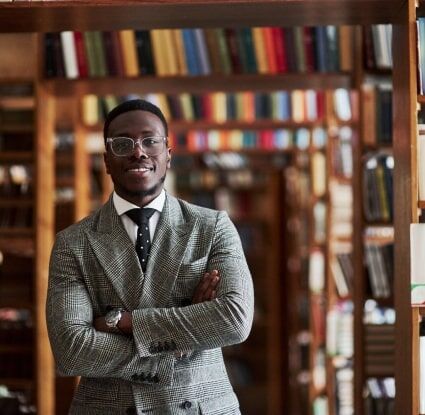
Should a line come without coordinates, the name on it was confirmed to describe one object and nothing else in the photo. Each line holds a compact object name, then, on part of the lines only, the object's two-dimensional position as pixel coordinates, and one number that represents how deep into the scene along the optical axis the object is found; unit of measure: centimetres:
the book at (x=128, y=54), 834
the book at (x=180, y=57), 831
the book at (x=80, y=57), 836
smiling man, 432
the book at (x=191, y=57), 831
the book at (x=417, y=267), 502
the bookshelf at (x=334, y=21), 504
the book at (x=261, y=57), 832
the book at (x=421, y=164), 508
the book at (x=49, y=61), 832
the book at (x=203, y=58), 832
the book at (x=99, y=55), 837
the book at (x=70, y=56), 836
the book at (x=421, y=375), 508
